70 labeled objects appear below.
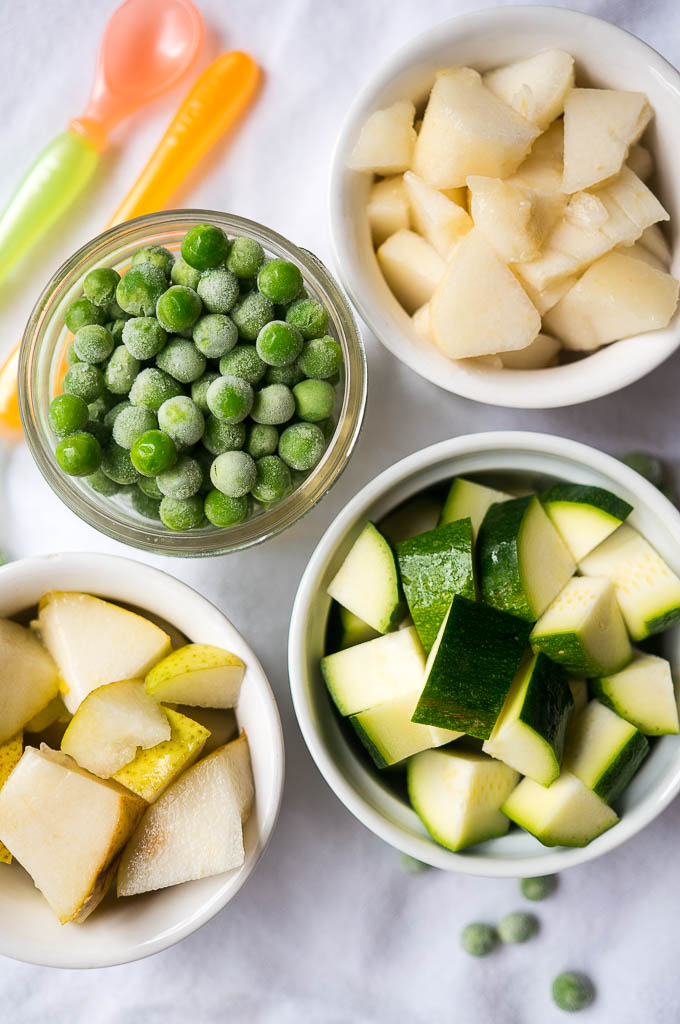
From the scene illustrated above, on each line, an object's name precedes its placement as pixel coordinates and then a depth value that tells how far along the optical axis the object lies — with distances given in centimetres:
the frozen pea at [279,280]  38
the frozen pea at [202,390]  38
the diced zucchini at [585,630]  38
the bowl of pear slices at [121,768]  37
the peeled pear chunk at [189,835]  38
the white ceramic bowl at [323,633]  38
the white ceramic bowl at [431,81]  38
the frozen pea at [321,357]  38
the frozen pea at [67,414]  37
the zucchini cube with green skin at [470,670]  37
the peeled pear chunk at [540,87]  38
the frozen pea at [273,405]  38
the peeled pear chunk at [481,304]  38
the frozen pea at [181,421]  37
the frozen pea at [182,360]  38
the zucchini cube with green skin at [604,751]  39
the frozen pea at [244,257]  38
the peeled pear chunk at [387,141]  39
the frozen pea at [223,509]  38
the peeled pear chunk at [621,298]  38
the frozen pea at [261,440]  38
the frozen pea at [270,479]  38
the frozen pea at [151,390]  37
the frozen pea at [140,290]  38
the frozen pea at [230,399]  37
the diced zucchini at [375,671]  38
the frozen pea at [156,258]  38
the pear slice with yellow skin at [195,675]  38
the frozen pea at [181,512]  38
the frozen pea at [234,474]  37
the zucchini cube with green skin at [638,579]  38
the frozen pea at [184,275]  38
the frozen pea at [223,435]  38
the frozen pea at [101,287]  38
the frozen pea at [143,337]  37
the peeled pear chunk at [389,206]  39
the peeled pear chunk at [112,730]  38
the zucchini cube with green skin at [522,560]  38
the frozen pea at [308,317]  38
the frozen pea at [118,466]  38
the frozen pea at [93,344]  38
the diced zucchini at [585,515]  38
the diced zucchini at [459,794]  39
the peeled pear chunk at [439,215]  38
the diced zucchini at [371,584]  39
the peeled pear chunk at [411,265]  39
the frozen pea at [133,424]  37
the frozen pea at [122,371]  38
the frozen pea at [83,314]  38
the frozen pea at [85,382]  38
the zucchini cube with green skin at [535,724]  37
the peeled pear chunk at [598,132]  38
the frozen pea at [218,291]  38
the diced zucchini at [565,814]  38
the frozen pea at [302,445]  38
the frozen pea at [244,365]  38
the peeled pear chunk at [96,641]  39
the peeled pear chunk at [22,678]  38
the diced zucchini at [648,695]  39
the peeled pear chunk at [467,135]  38
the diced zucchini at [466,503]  39
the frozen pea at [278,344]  37
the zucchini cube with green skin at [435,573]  38
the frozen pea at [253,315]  38
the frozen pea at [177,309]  37
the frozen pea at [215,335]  37
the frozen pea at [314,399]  38
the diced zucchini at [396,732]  38
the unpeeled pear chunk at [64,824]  37
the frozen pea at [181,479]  37
